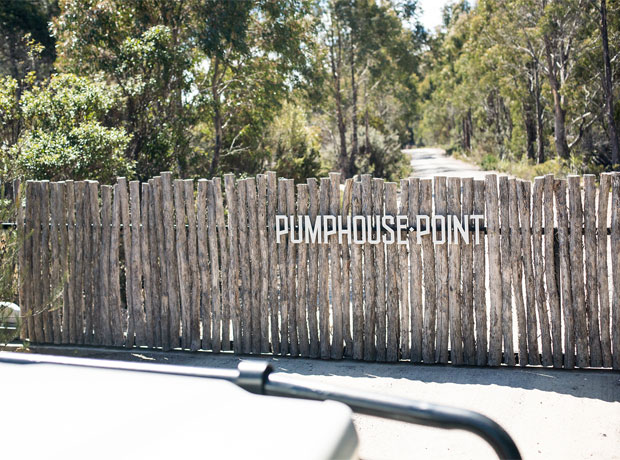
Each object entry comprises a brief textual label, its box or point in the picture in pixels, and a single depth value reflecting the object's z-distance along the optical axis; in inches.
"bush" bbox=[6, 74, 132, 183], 342.6
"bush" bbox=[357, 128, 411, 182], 1293.1
